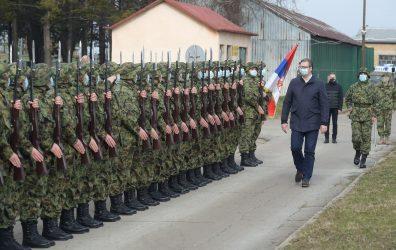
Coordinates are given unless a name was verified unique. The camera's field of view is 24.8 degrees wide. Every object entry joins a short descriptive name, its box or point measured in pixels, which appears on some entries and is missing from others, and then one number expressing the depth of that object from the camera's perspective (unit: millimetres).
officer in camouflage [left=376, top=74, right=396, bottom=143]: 19734
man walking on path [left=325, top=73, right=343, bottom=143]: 20656
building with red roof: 33281
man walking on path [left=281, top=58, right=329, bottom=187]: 12742
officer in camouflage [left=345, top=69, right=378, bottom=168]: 15070
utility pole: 46841
